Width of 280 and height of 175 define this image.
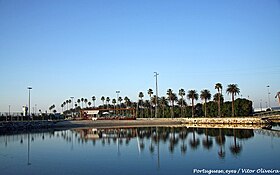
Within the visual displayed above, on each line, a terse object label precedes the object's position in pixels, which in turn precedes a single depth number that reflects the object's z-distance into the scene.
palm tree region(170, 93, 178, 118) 104.03
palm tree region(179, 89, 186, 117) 102.75
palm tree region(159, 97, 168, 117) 112.40
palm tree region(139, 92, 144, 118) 125.19
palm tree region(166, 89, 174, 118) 104.56
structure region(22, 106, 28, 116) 82.12
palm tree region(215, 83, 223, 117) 84.72
